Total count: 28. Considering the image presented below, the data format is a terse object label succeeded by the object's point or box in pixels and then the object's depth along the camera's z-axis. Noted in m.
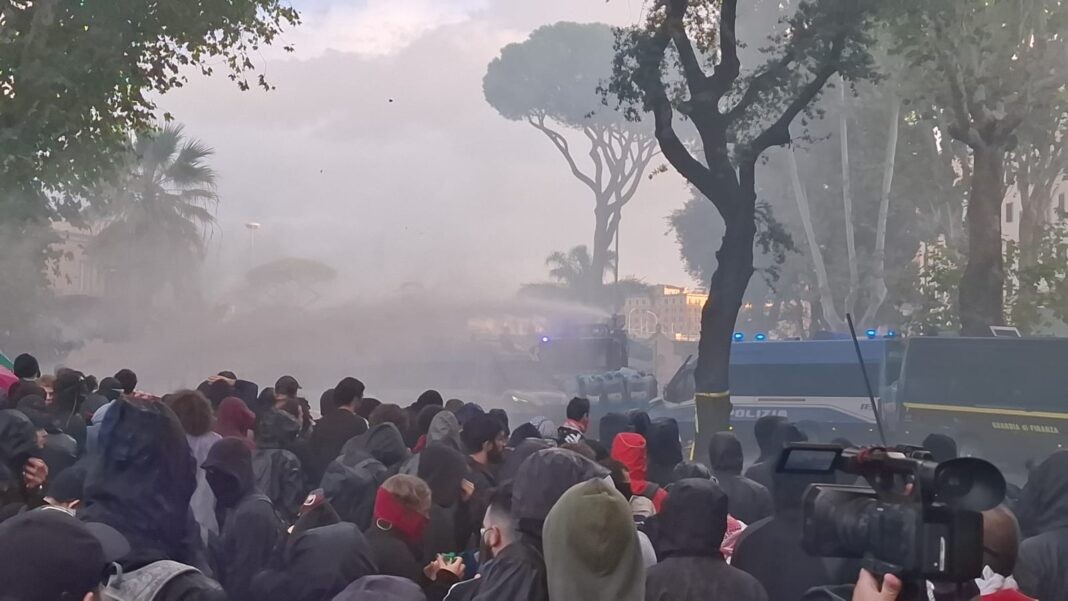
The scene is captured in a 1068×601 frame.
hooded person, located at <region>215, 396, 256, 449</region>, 6.90
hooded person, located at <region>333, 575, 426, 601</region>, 3.54
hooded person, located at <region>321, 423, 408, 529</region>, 5.71
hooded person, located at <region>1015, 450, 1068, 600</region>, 4.46
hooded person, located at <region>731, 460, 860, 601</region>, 4.62
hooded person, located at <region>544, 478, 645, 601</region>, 3.20
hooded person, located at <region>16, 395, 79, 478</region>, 6.29
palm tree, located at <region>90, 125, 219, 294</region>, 35.91
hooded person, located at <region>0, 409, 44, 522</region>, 5.07
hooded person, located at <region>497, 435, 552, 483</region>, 6.05
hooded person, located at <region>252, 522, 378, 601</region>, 4.10
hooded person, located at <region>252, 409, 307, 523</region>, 6.32
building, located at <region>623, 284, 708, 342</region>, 49.94
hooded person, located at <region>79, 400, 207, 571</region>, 3.73
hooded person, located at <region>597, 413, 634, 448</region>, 8.83
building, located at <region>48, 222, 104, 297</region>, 40.49
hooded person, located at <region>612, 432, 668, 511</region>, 6.36
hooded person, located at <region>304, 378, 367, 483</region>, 7.58
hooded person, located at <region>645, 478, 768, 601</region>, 3.89
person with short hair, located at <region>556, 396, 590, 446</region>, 8.30
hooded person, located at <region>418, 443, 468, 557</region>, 5.44
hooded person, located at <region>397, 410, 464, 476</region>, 6.72
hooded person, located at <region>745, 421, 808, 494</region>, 6.86
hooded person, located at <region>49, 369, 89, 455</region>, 8.43
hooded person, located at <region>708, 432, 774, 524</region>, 6.14
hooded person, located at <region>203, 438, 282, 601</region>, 4.70
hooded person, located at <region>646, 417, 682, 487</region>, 7.63
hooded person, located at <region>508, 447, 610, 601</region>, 3.46
